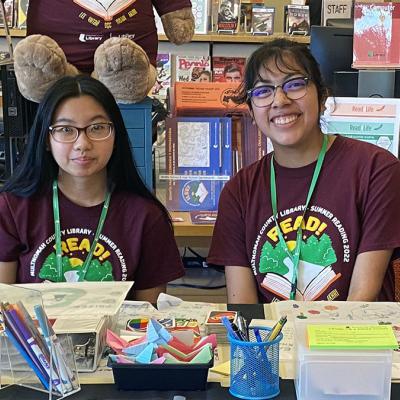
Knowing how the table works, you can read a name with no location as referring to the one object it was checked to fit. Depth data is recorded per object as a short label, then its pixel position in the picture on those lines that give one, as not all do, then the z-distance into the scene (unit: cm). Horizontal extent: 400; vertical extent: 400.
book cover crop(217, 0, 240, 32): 357
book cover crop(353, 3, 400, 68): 211
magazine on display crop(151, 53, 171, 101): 360
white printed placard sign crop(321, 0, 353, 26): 365
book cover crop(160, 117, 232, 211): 212
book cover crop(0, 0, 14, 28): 347
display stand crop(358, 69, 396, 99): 216
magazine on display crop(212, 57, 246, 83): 367
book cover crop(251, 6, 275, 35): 361
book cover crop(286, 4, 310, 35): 364
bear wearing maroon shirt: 179
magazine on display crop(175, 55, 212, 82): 366
